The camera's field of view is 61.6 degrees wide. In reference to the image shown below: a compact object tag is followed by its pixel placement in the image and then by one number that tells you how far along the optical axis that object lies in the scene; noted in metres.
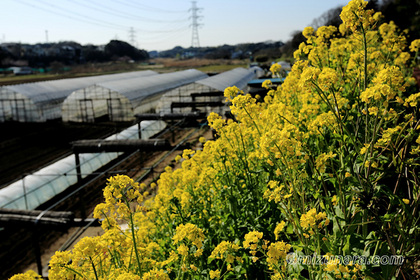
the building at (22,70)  66.54
